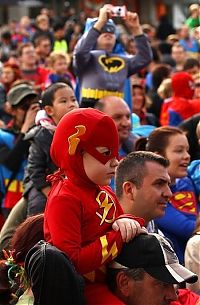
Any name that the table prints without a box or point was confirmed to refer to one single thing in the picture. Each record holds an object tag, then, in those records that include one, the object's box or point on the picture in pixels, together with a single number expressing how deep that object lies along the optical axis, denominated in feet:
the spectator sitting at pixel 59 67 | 65.65
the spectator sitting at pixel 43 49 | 90.34
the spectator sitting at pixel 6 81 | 56.25
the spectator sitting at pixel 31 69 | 74.03
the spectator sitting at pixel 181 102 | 54.45
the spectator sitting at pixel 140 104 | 55.66
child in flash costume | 19.69
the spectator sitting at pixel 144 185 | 24.77
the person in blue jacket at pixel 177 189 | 32.75
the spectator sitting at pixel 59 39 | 103.54
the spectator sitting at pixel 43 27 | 105.13
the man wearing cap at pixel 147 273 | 19.62
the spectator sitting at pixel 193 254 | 27.13
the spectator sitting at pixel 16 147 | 40.18
